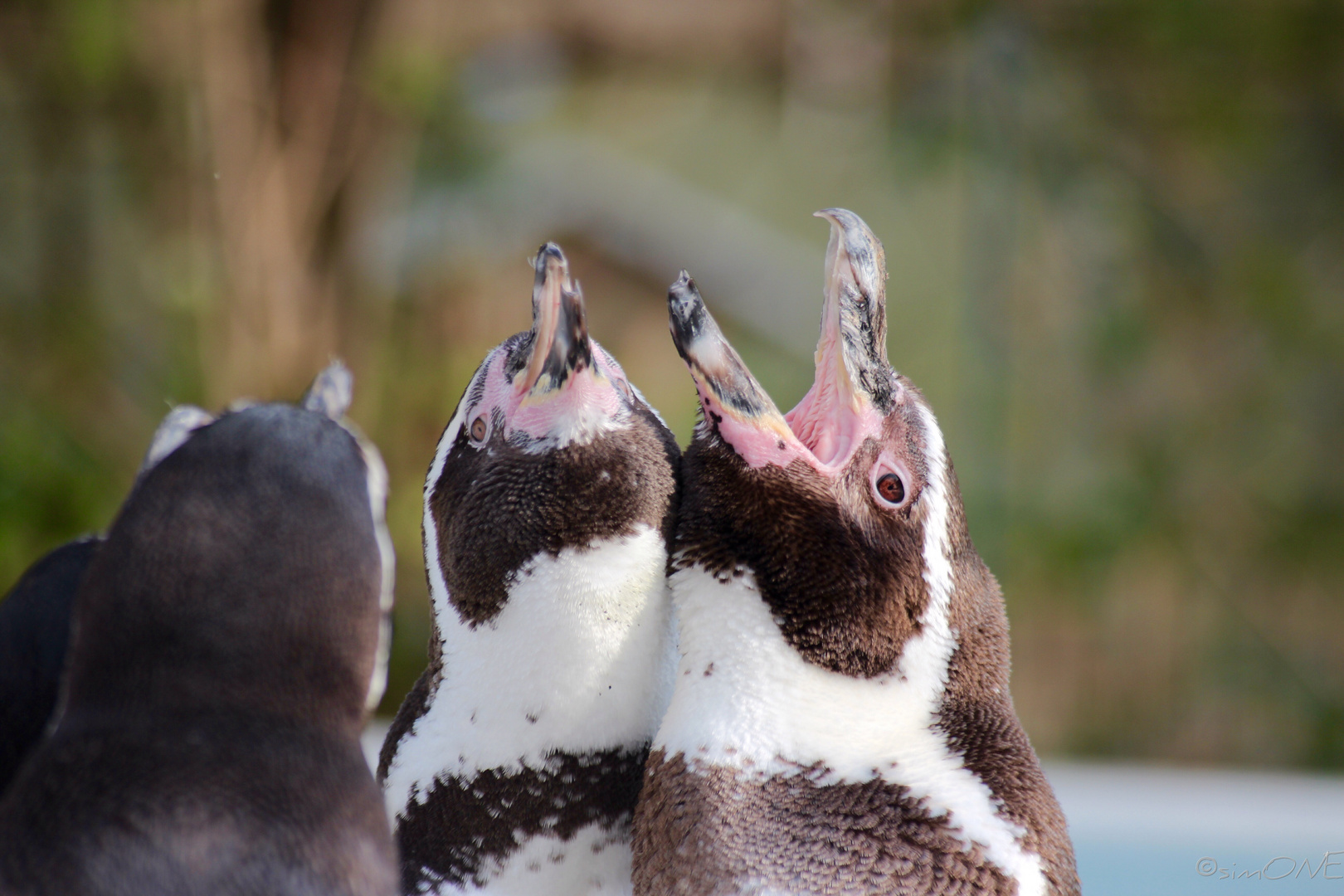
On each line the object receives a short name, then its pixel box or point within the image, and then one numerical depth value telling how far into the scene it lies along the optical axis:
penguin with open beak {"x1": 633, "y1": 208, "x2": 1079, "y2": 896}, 3.15
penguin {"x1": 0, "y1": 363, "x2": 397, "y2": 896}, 3.05
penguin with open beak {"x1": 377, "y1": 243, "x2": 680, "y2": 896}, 3.16
